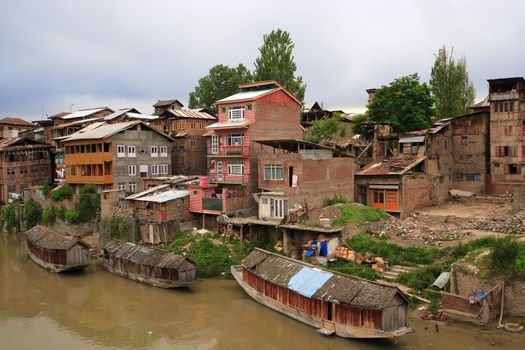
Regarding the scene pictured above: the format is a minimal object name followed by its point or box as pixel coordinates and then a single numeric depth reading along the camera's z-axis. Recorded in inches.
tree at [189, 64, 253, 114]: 2541.8
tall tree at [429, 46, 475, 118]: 1875.4
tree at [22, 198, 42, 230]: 1759.4
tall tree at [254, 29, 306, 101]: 2039.9
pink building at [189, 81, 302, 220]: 1322.6
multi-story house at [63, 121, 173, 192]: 1630.2
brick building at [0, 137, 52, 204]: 2010.3
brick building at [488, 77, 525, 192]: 1429.6
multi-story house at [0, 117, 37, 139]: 2517.1
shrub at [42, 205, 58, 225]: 1668.3
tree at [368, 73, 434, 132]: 1658.5
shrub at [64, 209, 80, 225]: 1552.7
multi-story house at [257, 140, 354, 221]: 1196.5
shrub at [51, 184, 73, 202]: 1658.5
